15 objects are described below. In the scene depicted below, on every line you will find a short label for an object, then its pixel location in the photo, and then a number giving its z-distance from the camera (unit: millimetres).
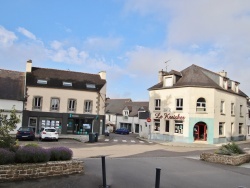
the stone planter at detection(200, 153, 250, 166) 10617
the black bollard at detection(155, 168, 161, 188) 4519
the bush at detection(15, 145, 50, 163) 6313
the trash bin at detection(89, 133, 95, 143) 20593
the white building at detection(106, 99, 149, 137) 41208
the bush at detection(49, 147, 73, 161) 7040
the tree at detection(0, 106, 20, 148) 6748
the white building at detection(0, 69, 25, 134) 24297
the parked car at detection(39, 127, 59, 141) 19574
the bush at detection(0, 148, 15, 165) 6010
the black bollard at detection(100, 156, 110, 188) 6073
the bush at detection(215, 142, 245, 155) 11341
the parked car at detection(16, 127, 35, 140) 19393
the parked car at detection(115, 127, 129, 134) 36950
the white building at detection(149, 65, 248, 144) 23855
